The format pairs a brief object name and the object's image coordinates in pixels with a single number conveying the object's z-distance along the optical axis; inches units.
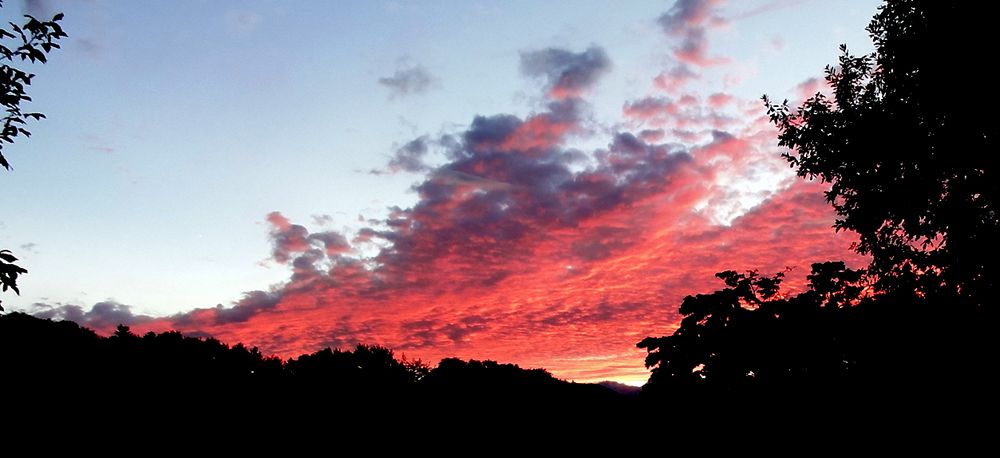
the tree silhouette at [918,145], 716.0
